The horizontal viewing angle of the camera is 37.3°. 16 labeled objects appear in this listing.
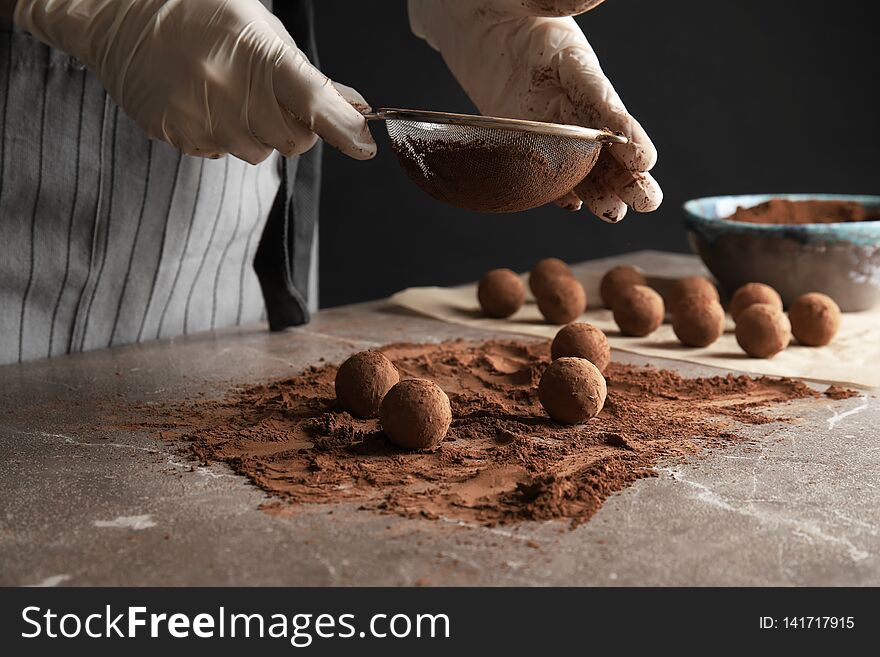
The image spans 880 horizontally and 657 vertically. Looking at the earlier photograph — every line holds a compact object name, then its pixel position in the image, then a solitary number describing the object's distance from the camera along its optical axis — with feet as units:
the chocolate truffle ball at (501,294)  2.56
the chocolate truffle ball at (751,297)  2.44
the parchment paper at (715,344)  2.17
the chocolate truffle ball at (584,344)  2.06
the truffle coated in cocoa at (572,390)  1.82
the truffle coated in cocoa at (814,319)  2.31
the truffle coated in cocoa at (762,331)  2.22
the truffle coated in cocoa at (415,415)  1.72
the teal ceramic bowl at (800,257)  2.51
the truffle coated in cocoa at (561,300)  2.51
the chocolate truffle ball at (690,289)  2.51
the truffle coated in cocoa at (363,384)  1.87
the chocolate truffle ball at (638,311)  2.40
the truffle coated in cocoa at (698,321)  2.31
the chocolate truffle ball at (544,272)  2.62
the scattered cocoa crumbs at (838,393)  2.01
